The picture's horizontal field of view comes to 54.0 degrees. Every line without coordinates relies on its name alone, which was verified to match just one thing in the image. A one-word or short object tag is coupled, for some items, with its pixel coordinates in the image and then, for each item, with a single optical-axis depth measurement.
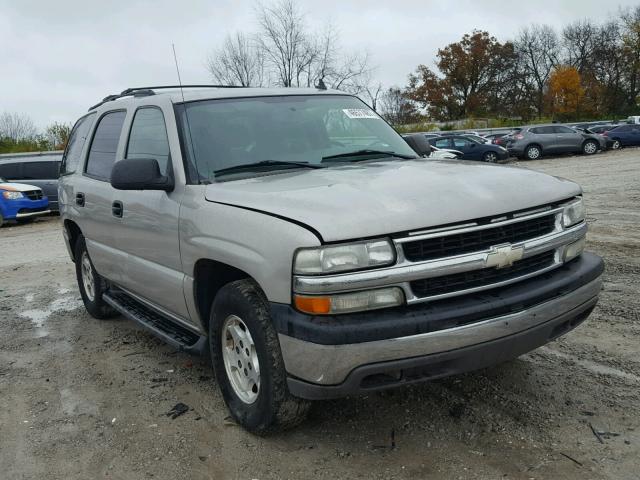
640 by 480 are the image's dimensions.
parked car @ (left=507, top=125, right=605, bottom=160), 28.58
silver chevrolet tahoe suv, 2.77
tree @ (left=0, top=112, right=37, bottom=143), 44.91
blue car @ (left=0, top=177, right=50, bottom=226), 15.94
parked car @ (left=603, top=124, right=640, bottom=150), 31.23
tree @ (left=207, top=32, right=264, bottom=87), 47.16
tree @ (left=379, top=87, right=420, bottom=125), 63.66
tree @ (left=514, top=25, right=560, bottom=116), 65.92
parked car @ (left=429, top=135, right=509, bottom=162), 26.78
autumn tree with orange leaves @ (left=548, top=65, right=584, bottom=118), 57.91
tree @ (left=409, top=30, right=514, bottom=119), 64.12
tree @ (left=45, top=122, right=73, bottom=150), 35.75
